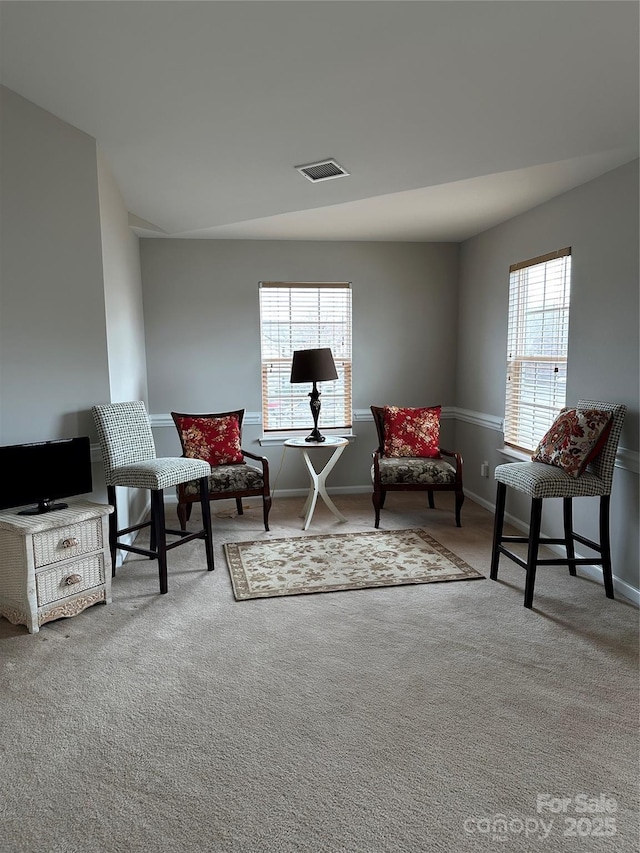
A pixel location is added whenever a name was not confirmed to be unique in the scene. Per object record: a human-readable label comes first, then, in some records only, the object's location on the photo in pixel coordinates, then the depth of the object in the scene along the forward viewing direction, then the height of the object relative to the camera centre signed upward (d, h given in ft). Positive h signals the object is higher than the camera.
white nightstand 9.06 -3.32
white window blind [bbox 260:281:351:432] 17.75 +0.70
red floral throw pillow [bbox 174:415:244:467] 15.47 -2.21
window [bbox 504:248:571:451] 12.75 +0.25
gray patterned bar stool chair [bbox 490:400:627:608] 10.04 -2.07
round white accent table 15.24 -3.01
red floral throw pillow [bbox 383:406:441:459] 16.06 -2.10
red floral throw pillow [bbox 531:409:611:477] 10.16 -1.51
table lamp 15.47 -0.21
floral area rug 11.25 -4.39
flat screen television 9.41 -1.92
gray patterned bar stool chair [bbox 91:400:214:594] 10.72 -2.07
